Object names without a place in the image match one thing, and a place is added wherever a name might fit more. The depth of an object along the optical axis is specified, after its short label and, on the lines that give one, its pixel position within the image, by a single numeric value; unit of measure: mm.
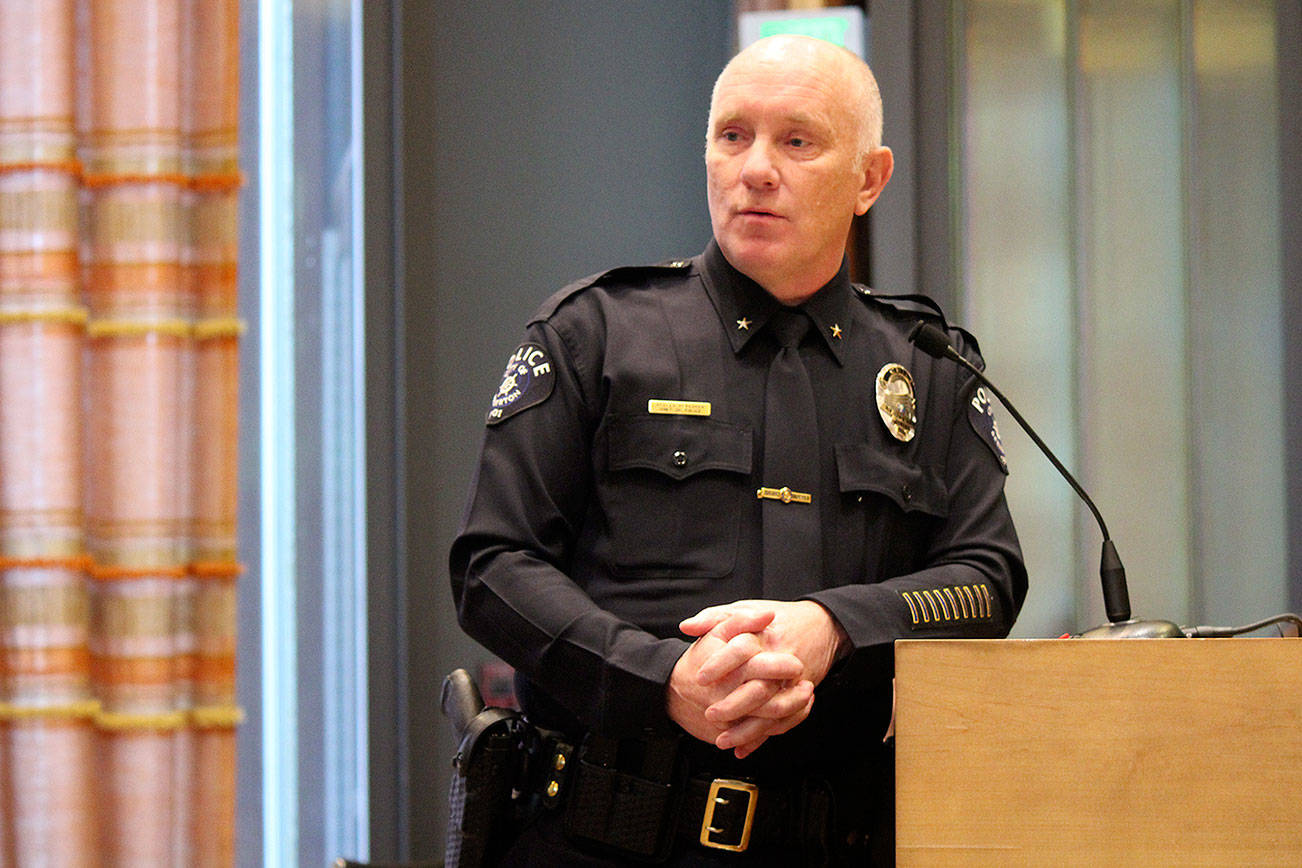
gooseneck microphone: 4810
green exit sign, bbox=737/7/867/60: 5911
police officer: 4795
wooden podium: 4511
